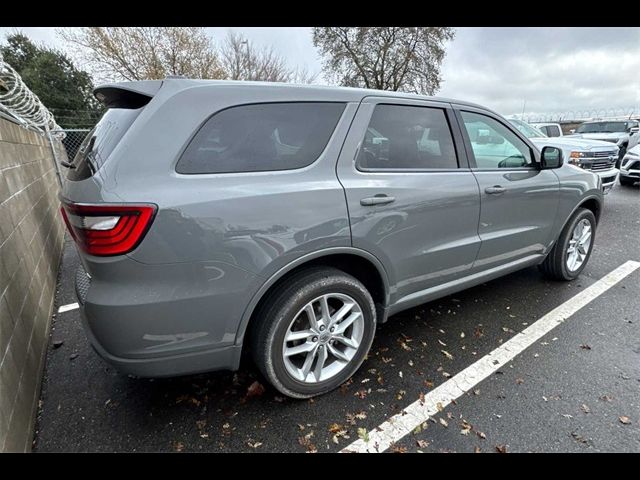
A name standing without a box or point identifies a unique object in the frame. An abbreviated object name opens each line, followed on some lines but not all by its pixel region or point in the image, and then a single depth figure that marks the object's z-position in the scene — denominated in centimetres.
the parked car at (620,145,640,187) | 859
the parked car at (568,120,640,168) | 1215
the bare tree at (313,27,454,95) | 1992
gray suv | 156
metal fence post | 623
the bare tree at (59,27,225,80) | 1524
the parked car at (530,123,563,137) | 1065
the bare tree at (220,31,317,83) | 1881
